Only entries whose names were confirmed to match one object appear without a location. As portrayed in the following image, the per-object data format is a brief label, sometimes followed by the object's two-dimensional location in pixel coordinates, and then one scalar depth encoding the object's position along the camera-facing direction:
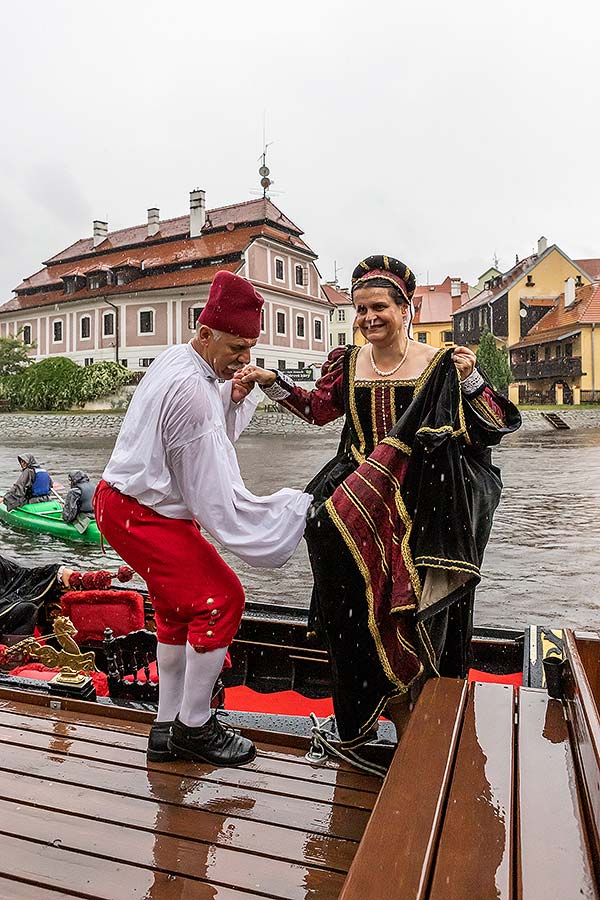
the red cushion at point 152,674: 2.96
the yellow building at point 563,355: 28.94
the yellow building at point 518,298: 29.42
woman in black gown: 1.99
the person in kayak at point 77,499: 9.86
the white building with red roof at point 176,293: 30.11
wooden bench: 1.17
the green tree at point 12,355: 32.41
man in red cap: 1.99
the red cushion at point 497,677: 3.06
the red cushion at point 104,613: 3.59
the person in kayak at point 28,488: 10.71
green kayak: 9.86
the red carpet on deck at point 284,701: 3.08
